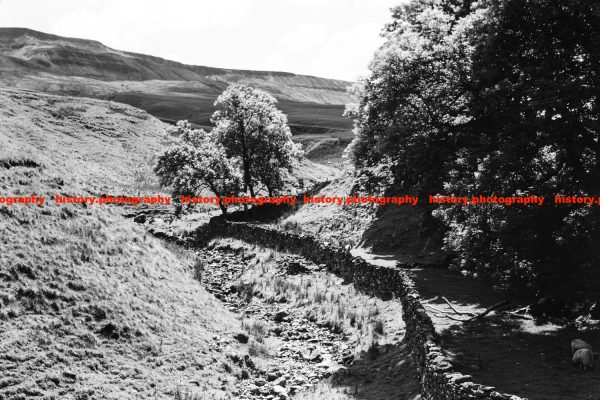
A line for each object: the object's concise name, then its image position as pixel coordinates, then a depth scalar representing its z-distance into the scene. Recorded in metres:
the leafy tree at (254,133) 46.78
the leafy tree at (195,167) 44.16
